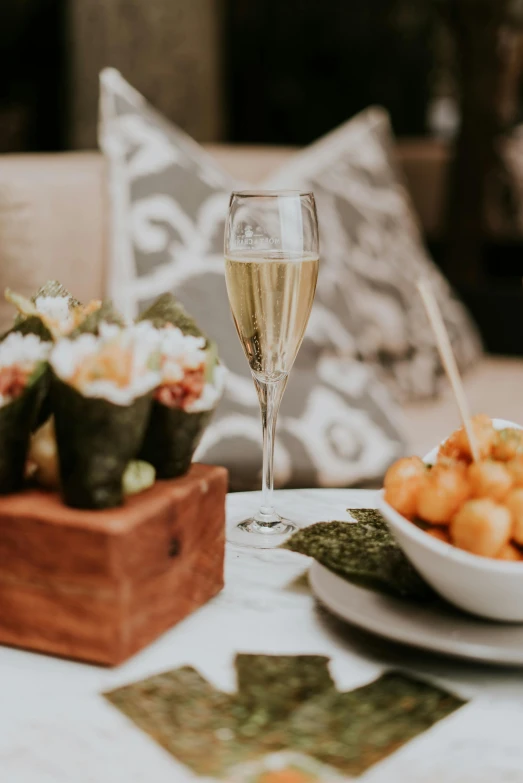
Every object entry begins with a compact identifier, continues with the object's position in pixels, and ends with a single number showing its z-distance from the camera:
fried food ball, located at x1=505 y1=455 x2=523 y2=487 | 0.67
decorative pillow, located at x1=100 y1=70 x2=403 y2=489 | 1.70
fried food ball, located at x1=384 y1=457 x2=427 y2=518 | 0.69
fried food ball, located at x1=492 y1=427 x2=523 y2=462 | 0.72
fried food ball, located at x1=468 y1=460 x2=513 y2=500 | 0.66
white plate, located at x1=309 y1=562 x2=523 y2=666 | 0.63
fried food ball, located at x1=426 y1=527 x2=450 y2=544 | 0.68
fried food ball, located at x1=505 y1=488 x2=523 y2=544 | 0.64
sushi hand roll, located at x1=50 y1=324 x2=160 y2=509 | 0.62
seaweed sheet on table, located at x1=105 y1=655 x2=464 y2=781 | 0.56
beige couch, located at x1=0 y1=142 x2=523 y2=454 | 1.76
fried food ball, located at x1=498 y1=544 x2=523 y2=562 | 0.65
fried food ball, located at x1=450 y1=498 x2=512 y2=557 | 0.63
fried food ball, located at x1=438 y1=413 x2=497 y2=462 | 0.74
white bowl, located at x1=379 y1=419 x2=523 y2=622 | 0.62
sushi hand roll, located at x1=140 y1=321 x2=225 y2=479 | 0.70
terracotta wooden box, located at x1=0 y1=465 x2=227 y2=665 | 0.63
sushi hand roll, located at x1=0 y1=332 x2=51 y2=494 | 0.67
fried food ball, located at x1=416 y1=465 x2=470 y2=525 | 0.67
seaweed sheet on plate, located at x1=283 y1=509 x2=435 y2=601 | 0.71
